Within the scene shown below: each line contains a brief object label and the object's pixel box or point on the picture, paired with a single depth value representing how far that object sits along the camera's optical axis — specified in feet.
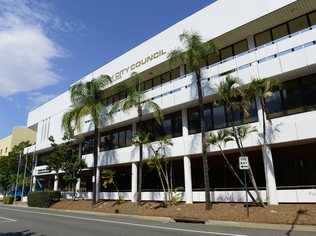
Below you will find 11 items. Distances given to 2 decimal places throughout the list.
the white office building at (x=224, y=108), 45.31
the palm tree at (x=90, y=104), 72.66
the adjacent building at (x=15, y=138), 178.64
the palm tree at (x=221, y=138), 46.57
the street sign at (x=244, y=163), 39.34
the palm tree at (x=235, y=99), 45.54
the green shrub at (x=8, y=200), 112.77
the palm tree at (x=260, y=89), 43.29
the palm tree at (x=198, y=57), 49.91
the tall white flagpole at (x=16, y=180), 121.76
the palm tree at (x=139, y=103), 61.93
